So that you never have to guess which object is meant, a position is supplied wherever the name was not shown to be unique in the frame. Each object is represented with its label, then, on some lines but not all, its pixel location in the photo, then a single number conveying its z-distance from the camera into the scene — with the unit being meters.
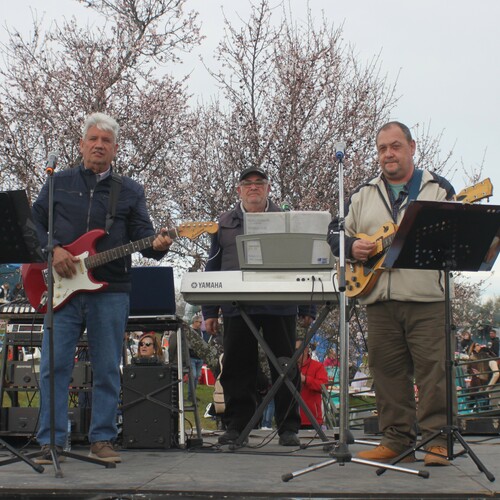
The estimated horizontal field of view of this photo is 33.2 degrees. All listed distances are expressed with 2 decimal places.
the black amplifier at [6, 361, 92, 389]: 7.12
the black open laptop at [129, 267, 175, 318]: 7.25
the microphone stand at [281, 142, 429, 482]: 4.83
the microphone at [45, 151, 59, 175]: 5.28
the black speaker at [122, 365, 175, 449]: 6.84
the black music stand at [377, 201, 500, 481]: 4.87
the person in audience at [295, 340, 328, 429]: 9.45
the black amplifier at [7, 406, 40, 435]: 6.99
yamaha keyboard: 5.99
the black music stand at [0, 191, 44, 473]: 5.00
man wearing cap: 6.93
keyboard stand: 6.38
